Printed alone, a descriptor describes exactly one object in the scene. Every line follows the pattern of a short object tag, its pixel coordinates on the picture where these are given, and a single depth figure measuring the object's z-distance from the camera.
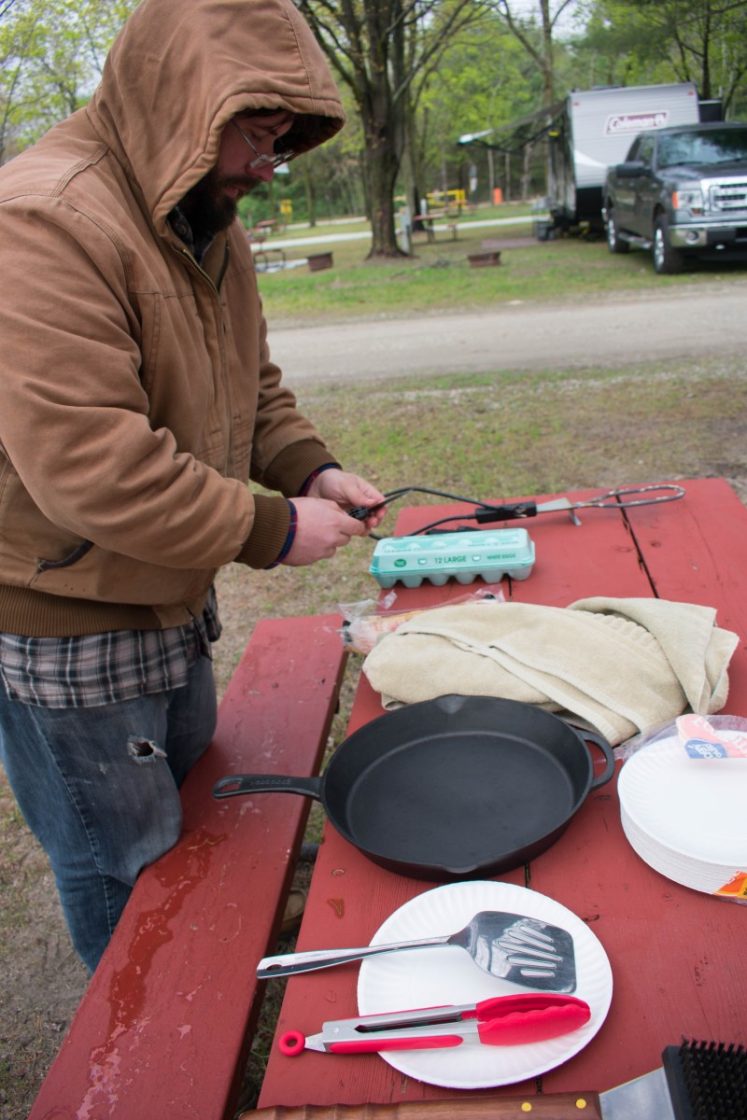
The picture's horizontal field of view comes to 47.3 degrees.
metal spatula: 1.01
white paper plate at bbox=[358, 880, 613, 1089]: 0.93
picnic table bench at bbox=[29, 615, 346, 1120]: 1.27
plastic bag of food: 1.91
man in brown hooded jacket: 1.31
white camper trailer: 15.05
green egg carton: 2.12
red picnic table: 0.93
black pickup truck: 10.20
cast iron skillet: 1.26
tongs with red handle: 0.95
